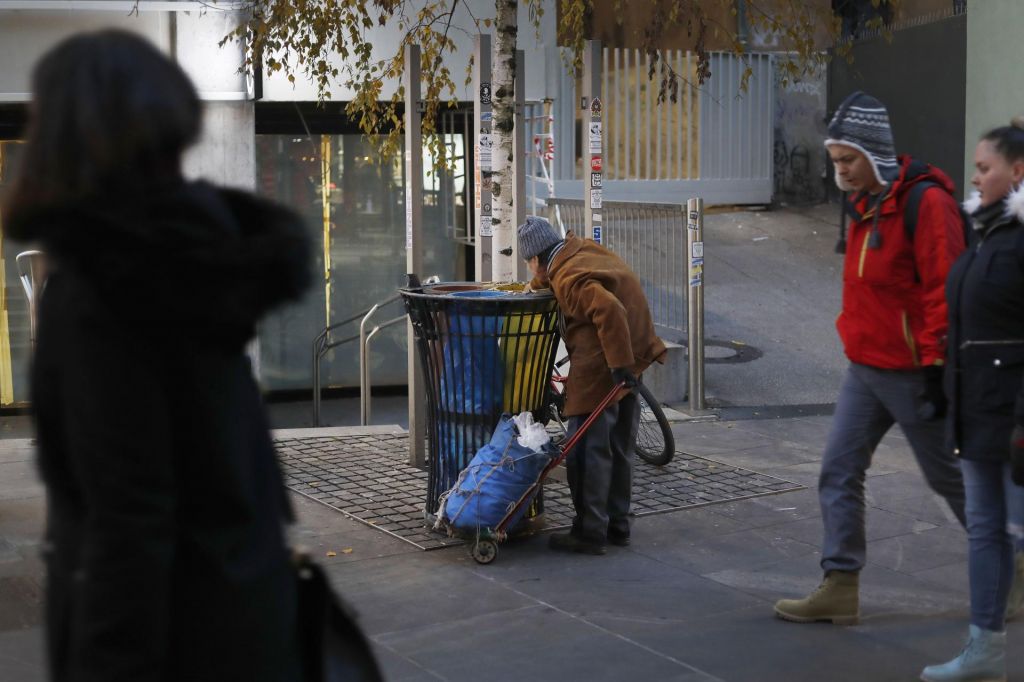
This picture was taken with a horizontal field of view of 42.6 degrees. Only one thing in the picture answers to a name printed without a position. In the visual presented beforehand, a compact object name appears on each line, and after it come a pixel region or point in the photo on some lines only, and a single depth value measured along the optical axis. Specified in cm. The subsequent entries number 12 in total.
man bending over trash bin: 600
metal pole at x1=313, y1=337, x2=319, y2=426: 1144
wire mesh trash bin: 616
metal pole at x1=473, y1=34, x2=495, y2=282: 764
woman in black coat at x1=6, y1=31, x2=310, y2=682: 189
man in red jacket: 460
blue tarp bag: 598
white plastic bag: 602
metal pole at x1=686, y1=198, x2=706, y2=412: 968
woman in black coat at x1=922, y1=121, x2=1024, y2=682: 418
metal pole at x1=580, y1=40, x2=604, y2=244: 796
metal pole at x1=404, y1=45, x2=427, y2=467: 757
